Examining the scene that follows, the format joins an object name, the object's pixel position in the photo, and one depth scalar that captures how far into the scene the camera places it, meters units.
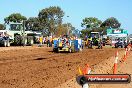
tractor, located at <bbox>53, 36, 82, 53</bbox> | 33.91
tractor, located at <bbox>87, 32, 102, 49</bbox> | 47.04
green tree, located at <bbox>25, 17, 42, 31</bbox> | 117.22
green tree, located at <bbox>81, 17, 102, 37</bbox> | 143.52
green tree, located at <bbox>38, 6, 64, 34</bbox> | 110.38
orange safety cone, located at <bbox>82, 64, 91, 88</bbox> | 5.48
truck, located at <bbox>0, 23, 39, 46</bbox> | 44.92
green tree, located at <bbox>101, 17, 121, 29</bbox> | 156.12
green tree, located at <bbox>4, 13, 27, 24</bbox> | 133.75
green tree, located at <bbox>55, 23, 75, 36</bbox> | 101.70
